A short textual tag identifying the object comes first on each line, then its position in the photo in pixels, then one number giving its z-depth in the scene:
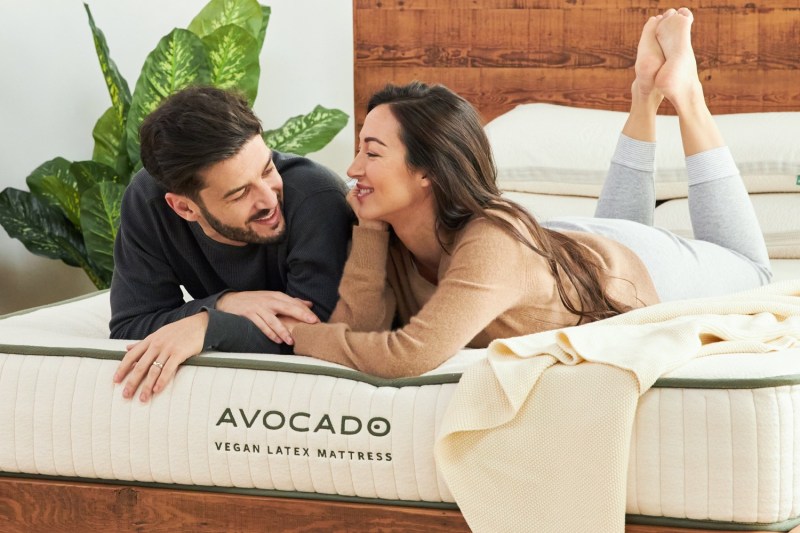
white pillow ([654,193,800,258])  5.31
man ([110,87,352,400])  4.12
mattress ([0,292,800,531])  3.59
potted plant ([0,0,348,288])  6.02
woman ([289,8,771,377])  3.94
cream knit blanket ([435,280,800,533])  3.58
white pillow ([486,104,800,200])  5.45
